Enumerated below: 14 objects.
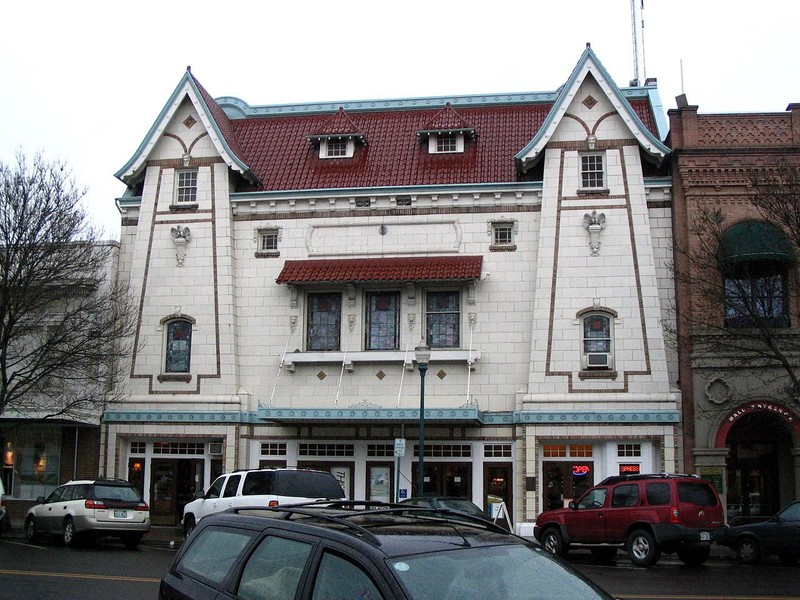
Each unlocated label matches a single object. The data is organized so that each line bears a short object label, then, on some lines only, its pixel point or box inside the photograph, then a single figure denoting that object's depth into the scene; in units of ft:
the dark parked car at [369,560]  16.93
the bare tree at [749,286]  74.38
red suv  60.59
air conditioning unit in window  87.45
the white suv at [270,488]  64.90
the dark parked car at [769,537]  62.39
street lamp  75.20
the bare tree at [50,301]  82.99
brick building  80.38
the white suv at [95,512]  69.82
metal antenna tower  117.70
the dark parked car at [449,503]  66.40
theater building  87.76
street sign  77.36
